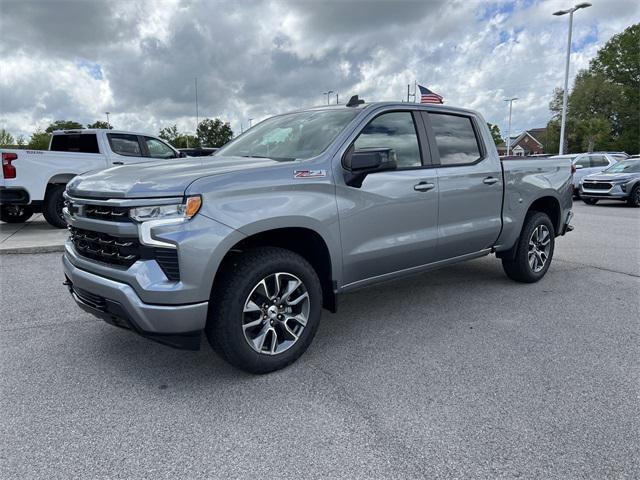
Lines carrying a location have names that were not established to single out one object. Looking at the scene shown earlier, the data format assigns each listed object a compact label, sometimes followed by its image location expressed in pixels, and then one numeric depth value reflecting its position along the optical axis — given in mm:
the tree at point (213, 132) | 63688
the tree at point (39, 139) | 58256
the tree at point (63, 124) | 60500
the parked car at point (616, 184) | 14442
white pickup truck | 8398
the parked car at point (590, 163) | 17844
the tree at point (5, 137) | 59112
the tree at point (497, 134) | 85112
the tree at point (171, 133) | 70375
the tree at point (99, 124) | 65031
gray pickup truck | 2705
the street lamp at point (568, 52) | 24000
